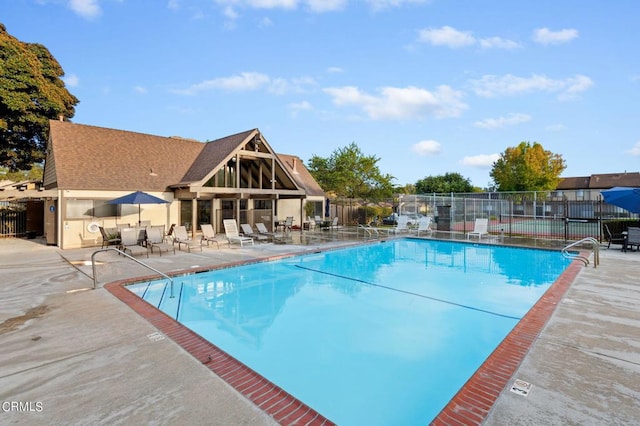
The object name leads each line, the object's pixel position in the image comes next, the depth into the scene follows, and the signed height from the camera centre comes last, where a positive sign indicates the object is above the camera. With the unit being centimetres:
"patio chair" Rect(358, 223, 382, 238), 1831 -154
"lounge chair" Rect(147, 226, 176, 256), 1207 -118
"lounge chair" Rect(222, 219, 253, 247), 1441 -118
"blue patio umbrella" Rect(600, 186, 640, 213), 1115 +29
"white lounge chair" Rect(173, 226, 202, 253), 1293 -116
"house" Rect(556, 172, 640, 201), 4647 +368
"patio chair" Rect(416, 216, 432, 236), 1875 -107
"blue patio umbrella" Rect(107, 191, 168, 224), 1295 +41
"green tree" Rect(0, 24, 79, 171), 1941 +745
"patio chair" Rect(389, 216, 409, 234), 1934 -109
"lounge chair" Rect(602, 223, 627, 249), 1188 -135
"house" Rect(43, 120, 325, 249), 1409 +158
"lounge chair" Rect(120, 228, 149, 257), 1155 -126
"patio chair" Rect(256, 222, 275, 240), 1680 -120
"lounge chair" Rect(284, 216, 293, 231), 1970 -96
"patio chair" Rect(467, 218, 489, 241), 1660 -110
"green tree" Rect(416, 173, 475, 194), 4926 +389
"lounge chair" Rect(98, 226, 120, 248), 1240 -121
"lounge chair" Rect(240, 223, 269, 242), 1555 -133
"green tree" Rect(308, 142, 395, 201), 2562 +252
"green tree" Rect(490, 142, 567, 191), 3850 +490
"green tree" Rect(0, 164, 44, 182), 3944 +470
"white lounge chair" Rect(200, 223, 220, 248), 1402 -108
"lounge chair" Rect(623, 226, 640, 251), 1164 -117
